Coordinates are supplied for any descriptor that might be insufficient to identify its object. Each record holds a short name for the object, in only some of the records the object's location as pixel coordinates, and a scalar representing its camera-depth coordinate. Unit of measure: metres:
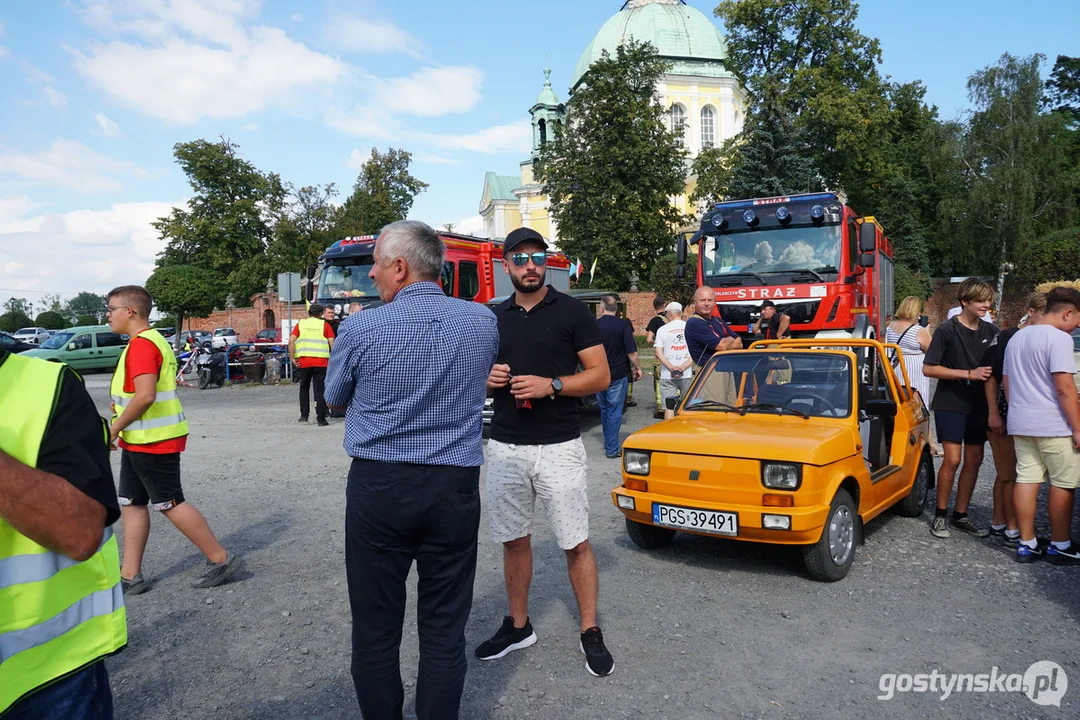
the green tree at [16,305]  84.64
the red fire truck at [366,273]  14.93
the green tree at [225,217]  50.28
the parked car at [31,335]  41.69
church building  56.91
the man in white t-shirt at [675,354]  9.73
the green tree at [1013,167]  40.91
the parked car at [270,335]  35.35
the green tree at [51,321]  68.19
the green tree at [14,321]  62.37
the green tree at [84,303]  129.75
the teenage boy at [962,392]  6.03
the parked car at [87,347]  27.72
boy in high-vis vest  4.77
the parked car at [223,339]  22.60
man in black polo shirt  3.85
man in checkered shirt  2.71
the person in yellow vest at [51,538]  1.59
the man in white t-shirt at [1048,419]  5.22
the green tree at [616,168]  38.12
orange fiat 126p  4.97
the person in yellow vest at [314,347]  12.46
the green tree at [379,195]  48.61
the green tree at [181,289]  42.66
